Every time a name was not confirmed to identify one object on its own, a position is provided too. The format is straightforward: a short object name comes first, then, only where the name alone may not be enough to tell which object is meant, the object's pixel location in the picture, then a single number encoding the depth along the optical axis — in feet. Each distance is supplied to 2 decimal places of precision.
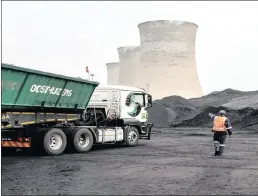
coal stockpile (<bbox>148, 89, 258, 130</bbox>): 99.17
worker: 35.63
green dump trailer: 31.50
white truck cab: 43.80
